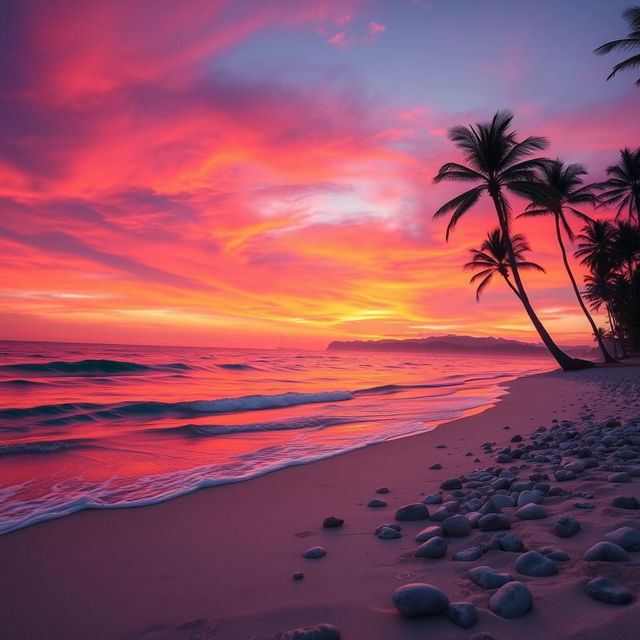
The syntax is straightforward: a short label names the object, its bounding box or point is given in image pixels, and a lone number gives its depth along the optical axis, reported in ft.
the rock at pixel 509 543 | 7.71
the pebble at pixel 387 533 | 9.50
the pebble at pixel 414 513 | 10.55
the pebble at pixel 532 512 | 9.27
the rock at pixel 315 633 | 5.68
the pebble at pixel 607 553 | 6.66
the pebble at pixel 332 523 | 10.87
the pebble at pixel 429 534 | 8.88
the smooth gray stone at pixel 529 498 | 10.28
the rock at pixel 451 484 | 13.31
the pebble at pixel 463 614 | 5.63
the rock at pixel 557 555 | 7.06
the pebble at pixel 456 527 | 8.87
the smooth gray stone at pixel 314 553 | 9.02
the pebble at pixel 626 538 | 6.99
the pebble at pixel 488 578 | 6.53
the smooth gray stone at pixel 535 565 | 6.67
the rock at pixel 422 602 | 5.93
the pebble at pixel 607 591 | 5.59
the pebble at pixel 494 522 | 8.85
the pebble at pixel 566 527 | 8.08
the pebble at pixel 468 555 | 7.63
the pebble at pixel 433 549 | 8.02
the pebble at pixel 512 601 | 5.67
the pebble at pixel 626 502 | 9.18
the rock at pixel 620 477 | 11.13
